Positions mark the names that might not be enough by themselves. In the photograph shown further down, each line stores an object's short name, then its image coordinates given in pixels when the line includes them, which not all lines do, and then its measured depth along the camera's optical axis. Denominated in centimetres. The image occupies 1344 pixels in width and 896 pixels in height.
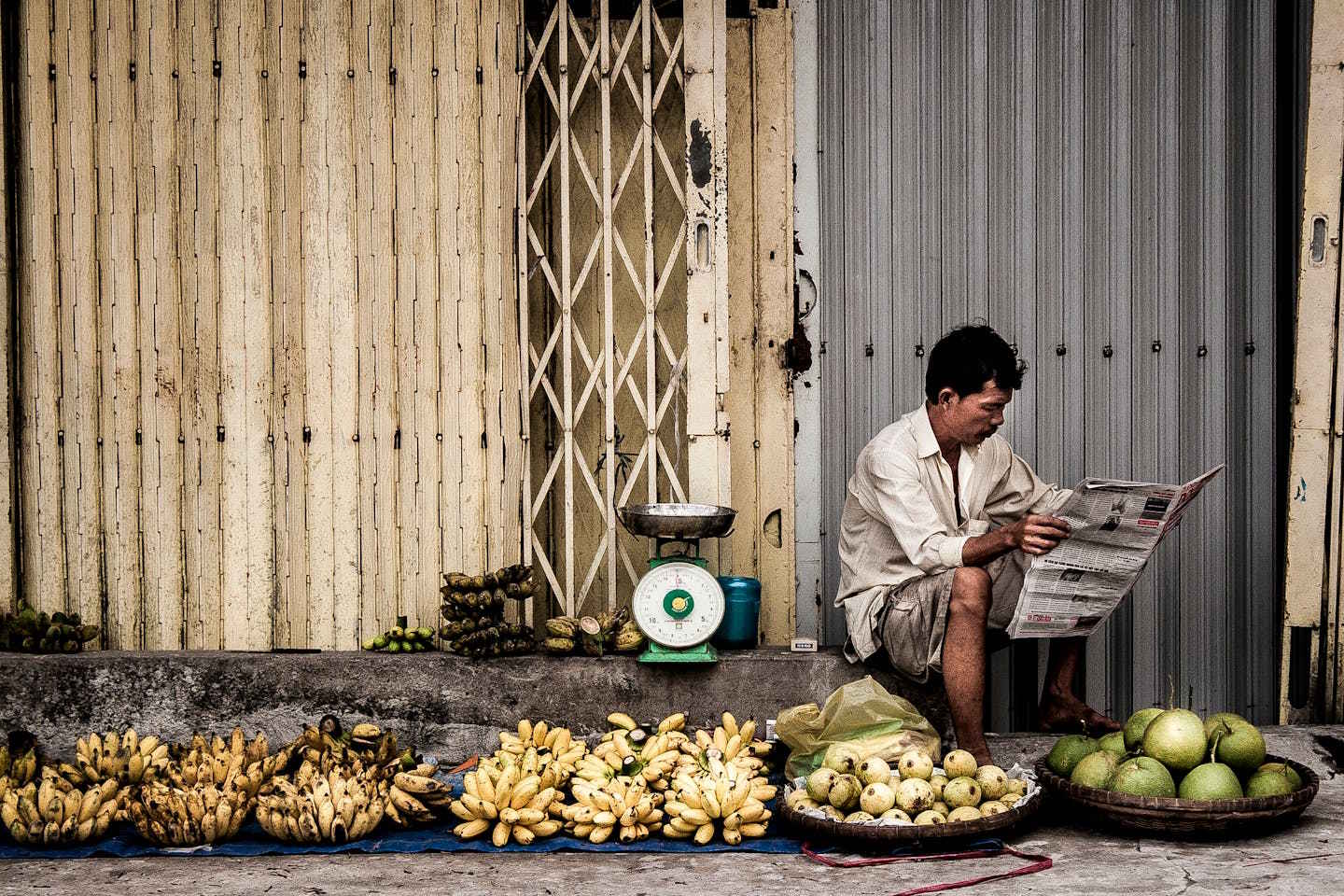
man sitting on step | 363
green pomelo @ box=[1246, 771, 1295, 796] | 313
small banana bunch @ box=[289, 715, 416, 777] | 363
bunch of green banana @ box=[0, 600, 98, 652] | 443
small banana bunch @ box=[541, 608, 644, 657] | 425
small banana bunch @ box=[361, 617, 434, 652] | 441
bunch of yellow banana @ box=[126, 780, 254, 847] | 328
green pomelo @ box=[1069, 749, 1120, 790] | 324
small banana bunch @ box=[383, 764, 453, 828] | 341
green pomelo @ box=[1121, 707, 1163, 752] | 333
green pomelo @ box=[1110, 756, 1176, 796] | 313
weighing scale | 408
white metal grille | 448
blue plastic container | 430
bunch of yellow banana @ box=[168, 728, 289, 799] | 348
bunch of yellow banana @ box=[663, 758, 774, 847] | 328
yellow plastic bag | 359
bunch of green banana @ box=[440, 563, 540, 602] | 431
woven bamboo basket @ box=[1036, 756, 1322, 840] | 307
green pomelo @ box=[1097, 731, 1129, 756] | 334
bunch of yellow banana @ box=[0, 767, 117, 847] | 328
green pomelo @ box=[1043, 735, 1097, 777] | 341
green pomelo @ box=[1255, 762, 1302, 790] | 320
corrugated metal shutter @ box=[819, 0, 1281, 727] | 447
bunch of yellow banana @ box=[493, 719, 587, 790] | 351
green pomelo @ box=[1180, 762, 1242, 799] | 310
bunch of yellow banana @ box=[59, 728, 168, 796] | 360
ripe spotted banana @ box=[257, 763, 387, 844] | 327
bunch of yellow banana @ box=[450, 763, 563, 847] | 330
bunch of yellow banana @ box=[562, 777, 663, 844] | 331
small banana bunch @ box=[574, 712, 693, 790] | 353
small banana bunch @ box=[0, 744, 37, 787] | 358
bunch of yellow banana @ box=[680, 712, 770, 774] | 363
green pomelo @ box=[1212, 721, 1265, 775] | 320
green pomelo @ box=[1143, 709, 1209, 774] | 318
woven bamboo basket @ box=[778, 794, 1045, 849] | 309
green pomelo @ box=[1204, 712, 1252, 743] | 326
